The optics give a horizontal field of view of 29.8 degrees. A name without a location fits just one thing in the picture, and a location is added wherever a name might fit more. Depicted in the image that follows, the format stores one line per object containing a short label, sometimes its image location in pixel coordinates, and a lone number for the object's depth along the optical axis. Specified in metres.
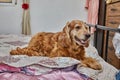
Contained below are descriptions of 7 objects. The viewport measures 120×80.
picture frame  3.27
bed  0.98
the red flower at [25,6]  3.23
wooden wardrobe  2.42
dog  1.14
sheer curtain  3.26
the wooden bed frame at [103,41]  1.25
